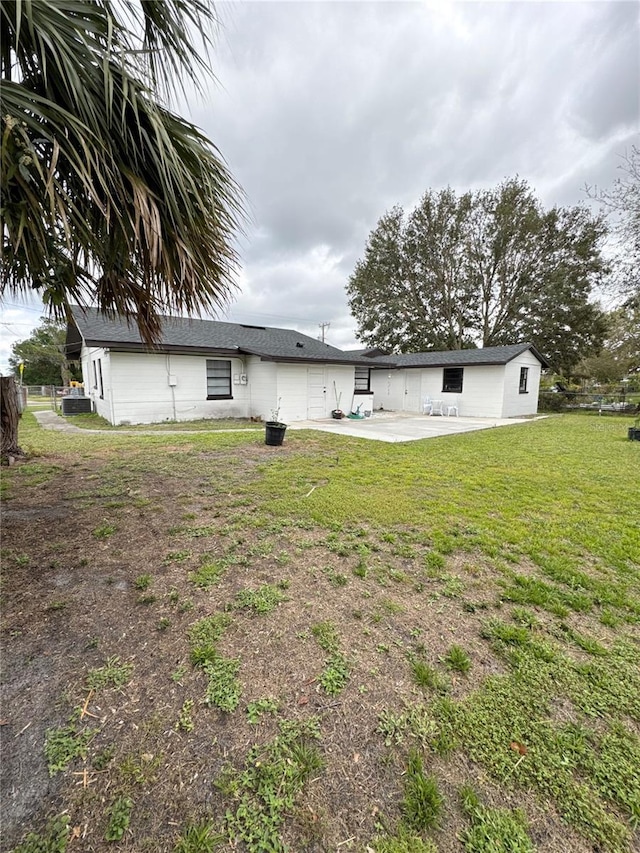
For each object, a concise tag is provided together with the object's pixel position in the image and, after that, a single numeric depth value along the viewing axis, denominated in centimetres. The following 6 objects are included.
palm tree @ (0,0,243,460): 210
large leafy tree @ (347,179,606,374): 2148
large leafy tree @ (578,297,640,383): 1527
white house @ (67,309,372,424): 1053
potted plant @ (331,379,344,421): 1327
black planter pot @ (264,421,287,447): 745
